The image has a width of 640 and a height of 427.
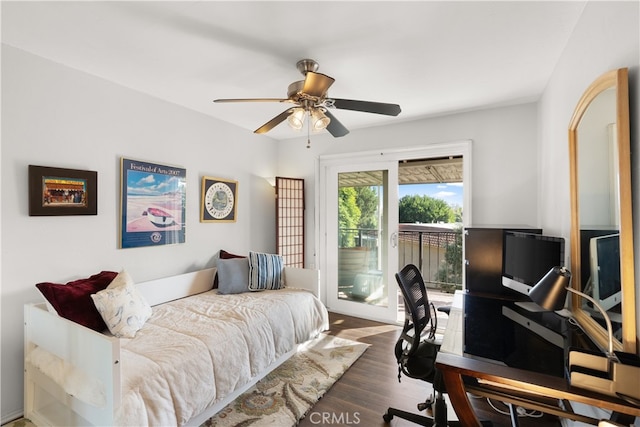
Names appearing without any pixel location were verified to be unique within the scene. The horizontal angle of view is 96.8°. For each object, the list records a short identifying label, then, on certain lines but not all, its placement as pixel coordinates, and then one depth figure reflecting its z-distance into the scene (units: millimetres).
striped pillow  3133
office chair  1524
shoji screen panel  4043
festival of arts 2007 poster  2580
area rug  1956
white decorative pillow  1980
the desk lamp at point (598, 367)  867
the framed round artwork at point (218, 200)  3307
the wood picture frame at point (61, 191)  2012
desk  891
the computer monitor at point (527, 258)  1682
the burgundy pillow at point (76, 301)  1878
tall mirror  1046
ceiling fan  1885
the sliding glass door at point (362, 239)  3736
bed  1438
